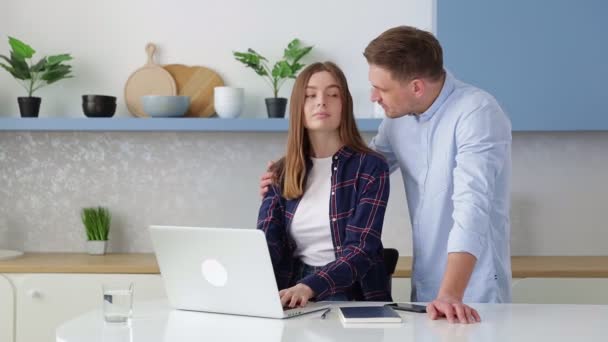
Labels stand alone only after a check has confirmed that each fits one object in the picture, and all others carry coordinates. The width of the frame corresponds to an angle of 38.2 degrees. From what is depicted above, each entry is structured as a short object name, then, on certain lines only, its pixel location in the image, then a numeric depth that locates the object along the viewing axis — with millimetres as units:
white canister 3869
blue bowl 3854
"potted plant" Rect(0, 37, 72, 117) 3904
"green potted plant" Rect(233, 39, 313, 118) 3877
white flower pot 4004
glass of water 1977
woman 2467
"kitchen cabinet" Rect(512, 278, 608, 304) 3557
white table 1824
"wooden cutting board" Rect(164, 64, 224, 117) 4031
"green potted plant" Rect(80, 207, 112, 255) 4004
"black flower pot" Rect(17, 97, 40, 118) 3902
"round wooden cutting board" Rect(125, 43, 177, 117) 4020
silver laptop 1953
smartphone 2102
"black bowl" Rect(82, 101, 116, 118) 3863
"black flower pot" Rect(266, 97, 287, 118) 3867
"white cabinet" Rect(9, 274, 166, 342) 3598
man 2312
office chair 2564
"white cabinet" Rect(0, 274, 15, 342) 3590
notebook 1970
